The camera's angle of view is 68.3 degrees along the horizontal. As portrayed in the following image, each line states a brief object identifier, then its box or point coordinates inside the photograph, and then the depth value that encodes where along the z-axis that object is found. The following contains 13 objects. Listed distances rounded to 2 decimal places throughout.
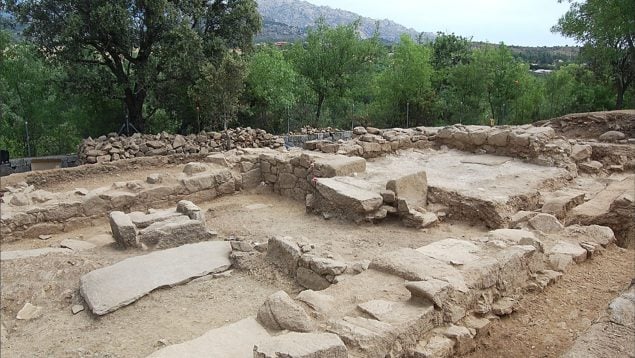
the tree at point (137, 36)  14.30
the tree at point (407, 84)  21.69
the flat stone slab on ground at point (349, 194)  7.22
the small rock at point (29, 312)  4.81
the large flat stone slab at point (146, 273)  4.79
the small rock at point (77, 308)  4.79
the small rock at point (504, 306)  4.37
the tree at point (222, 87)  14.04
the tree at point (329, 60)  23.64
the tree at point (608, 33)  18.53
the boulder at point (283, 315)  3.59
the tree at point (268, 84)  18.08
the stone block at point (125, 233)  6.42
